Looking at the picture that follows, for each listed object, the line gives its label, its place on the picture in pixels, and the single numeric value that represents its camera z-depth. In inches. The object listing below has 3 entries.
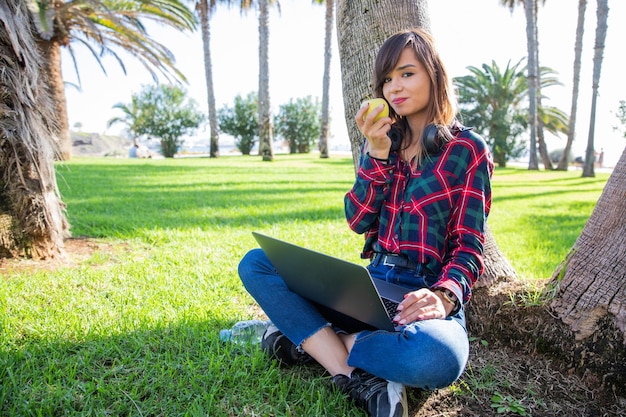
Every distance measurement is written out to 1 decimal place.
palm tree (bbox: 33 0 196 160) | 432.5
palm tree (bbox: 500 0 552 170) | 627.5
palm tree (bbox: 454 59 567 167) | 794.8
